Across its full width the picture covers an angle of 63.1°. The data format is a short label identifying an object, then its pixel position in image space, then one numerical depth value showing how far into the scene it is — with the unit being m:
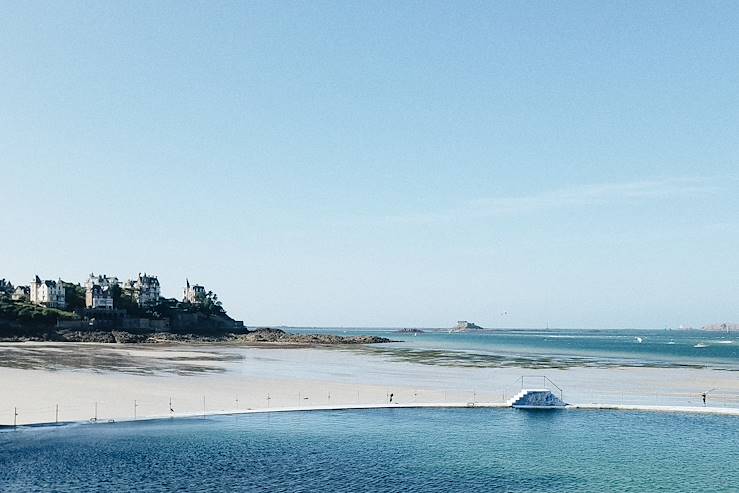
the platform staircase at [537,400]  58.03
